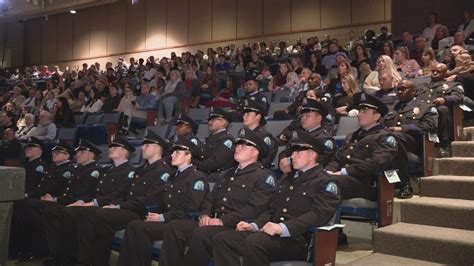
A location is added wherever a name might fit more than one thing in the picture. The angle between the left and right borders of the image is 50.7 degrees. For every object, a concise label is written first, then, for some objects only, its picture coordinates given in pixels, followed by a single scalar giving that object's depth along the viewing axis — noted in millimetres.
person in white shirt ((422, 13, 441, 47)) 8039
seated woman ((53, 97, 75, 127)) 8500
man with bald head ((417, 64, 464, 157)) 4102
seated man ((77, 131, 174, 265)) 3957
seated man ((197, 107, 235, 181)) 4488
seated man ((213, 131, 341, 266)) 2844
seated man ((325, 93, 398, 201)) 3482
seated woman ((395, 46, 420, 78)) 6001
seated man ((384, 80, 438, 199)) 3740
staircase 2996
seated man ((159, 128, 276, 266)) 3152
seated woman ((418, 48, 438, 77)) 5789
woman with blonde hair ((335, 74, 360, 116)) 5210
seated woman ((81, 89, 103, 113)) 9352
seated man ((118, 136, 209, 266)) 3520
